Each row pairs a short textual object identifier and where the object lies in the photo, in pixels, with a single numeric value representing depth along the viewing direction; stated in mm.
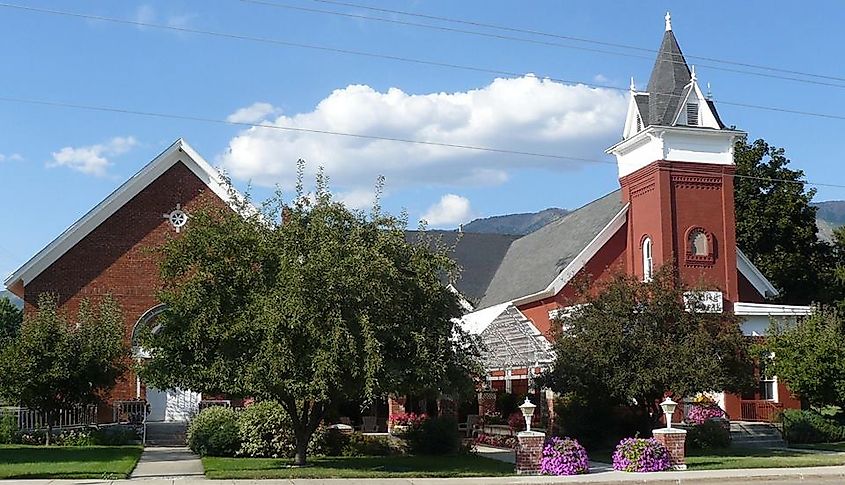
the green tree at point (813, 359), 30703
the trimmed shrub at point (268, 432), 27062
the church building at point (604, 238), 36250
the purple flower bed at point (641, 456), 23641
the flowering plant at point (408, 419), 29469
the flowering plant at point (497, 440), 32656
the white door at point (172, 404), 36500
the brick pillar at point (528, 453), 23109
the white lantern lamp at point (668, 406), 24414
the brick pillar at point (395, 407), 36416
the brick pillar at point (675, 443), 24286
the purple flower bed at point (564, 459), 23031
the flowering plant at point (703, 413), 33531
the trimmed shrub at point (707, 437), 30609
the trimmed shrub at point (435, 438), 28031
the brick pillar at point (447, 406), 33094
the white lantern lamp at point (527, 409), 23391
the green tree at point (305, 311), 21828
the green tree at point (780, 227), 48875
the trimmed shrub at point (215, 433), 27469
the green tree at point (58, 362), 30453
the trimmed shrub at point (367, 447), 28281
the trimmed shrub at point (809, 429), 33188
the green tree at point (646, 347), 25984
